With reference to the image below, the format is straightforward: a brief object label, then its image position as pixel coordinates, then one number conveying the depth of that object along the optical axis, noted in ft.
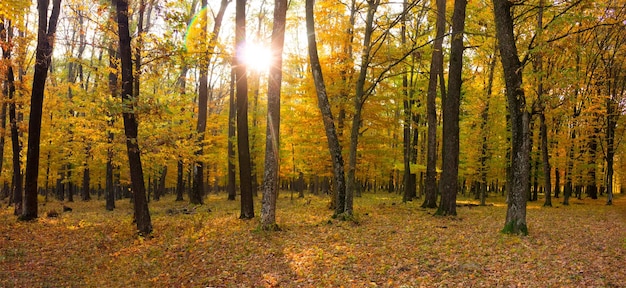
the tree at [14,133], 47.91
